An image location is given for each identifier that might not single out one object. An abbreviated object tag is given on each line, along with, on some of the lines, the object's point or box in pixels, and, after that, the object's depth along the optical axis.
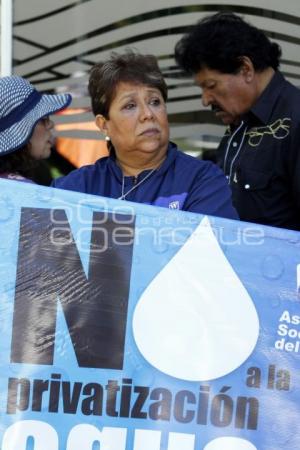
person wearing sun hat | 4.99
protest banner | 4.26
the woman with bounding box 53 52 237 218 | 4.87
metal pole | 9.59
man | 5.91
